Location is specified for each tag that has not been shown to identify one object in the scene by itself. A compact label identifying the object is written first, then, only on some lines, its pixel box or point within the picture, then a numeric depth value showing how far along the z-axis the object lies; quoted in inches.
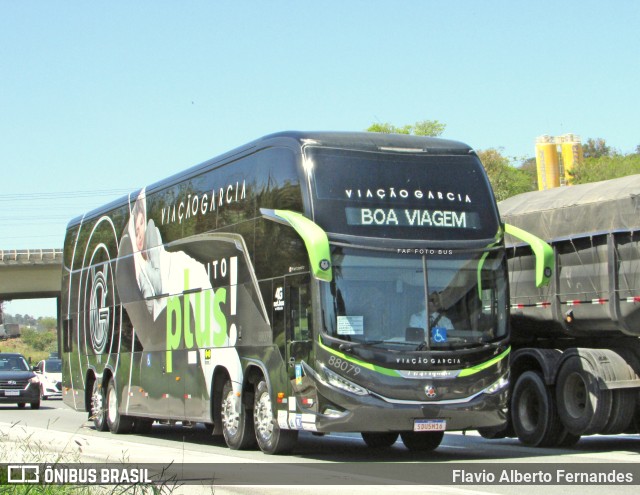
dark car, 1354.6
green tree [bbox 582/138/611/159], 4485.5
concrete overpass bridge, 2561.5
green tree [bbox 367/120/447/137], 3050.9
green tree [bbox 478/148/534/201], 3036.2
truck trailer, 595.8
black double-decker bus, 550.6
